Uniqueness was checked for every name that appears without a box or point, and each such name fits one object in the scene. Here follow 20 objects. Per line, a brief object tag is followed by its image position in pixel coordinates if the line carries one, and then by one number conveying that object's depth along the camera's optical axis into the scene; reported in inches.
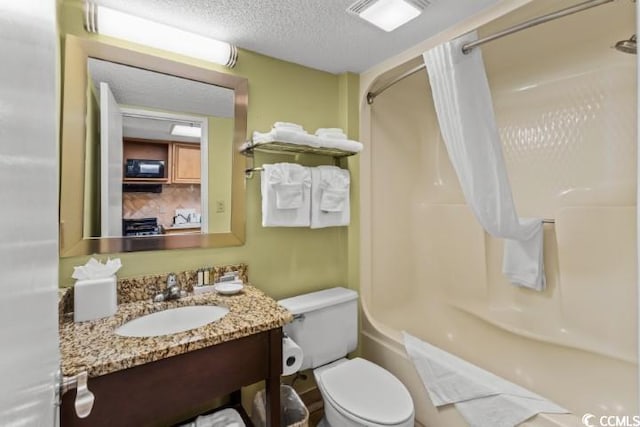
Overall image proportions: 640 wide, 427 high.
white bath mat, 51.4
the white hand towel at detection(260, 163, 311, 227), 67.1
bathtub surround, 65.2
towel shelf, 67.4
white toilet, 52.8
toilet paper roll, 57.2
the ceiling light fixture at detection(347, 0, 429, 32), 54.4
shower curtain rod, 44.4
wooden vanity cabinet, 37.7
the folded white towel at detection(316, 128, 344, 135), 72.9
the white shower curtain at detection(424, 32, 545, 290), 53.2
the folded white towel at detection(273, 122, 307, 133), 65.7
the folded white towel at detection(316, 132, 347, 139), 72.0
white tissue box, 47.7
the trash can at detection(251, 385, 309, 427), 61.4
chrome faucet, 57.4
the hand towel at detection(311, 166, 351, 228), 73.1
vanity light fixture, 53.7
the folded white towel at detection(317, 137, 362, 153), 69.7
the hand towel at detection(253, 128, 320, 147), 63.9
